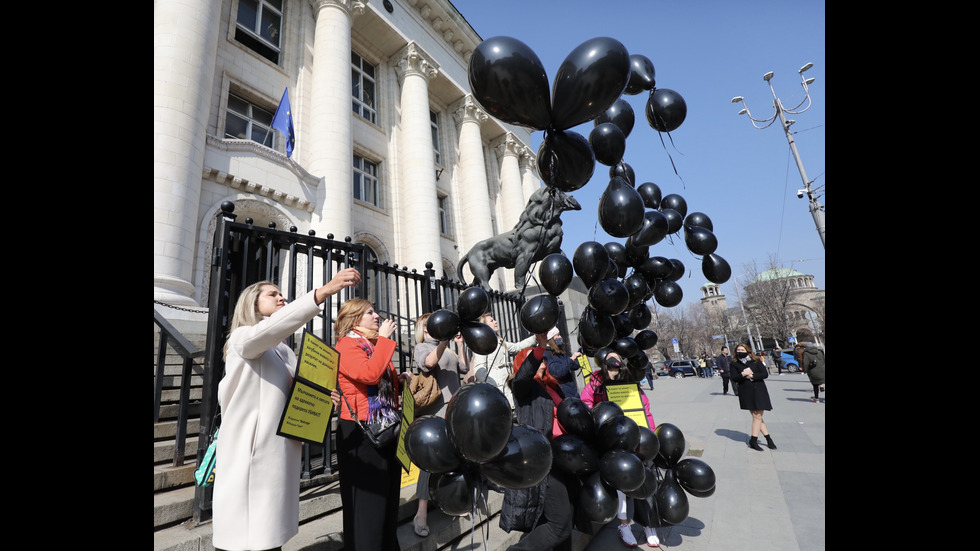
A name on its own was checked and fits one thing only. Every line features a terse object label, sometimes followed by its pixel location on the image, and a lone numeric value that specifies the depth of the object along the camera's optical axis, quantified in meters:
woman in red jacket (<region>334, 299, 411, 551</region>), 2.29
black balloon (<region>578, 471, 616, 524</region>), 2.53
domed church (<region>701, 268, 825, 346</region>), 42.19
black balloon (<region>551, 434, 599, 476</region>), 2.57
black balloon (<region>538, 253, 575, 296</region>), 2.65
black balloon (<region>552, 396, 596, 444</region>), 2.66
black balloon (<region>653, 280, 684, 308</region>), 3.86
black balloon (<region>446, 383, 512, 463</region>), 1.81
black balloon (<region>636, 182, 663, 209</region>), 3.84
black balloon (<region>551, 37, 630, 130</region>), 1.87
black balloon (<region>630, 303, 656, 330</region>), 3.70
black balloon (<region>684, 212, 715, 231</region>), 3.80
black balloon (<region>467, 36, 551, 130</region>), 1.80
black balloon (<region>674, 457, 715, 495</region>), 3.08
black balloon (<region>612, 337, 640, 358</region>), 3.64
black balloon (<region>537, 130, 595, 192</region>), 2.11
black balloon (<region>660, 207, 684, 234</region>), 3.56
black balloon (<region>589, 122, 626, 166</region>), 2.88
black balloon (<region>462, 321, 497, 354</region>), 2.38
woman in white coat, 1.80
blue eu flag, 10.79
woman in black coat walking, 6.45
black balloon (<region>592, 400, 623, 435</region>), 2.74
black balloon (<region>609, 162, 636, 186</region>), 3.45
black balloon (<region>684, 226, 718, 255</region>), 3.60
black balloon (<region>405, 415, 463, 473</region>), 2.01
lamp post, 13.98
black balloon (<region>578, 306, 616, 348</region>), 2.86
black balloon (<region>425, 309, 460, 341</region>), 2.36
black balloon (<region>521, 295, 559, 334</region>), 2.38
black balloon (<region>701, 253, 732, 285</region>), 3.60
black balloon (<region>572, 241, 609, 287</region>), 2.71
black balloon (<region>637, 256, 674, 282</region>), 3.52
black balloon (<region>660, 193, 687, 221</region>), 3.82
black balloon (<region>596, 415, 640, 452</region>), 2.58
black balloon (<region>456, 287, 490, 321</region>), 2.39
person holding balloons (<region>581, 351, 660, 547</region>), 3.60
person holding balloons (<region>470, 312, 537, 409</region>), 5.73
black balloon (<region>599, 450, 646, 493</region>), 2.40
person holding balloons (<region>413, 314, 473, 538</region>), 3.02
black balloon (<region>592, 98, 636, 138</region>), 3.33
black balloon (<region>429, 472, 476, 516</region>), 2.14
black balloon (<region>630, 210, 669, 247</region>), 3.17
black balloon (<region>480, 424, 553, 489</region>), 1.96
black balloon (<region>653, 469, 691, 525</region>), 3.00
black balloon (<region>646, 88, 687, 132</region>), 3.35
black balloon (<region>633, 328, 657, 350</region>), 3.83
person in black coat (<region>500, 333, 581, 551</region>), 2.70
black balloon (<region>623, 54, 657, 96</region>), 3.30
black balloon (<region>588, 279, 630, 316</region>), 2.68
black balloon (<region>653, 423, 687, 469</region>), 3.21
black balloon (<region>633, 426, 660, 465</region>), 2.76
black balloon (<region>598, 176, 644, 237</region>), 2.62
